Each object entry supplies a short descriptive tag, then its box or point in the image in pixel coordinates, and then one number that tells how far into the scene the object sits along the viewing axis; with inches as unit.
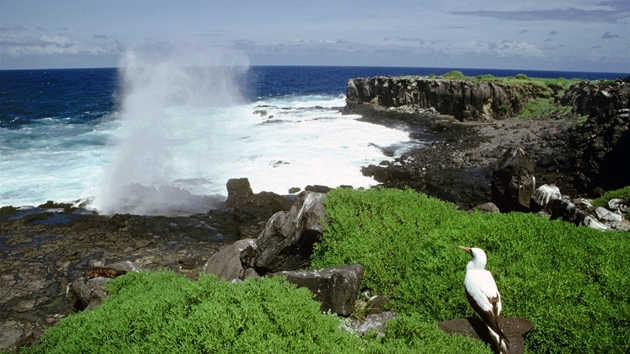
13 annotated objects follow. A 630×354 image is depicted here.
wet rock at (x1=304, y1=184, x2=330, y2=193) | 938.9
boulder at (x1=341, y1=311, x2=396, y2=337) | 308.5
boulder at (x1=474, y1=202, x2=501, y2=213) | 613.7
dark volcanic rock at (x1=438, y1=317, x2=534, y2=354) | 259.0
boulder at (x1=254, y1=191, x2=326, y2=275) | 417.7
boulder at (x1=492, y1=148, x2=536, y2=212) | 722.2
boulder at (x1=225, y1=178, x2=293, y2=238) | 799.1
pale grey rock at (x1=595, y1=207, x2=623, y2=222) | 487.5
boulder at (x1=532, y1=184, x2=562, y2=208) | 635.5
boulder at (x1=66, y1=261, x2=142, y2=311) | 453.7
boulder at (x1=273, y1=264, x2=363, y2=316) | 317.7
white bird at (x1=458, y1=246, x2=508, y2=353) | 244.8
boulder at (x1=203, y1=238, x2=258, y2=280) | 467.1
